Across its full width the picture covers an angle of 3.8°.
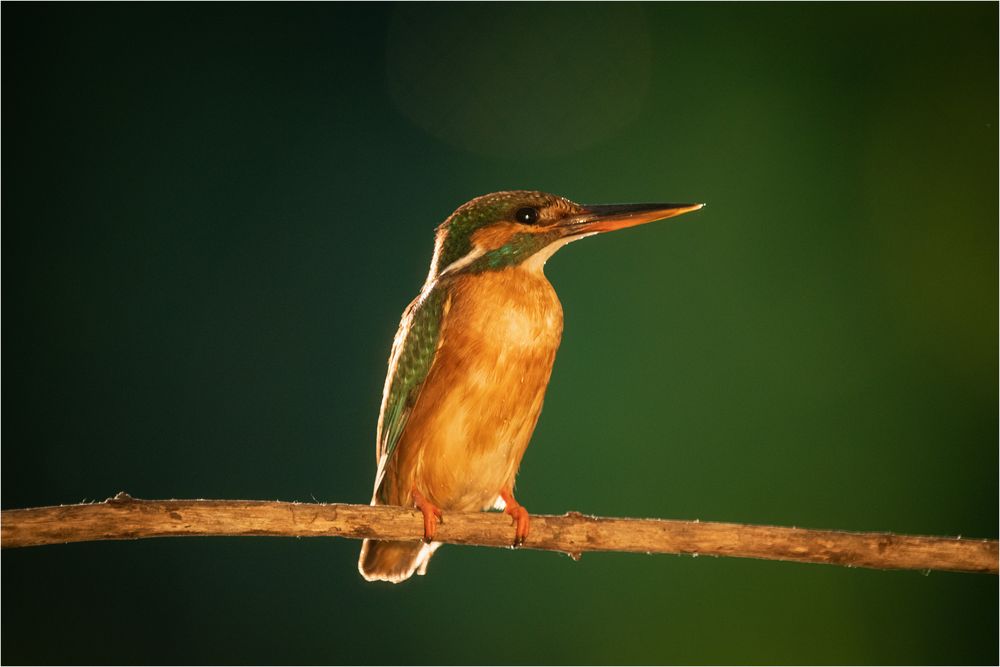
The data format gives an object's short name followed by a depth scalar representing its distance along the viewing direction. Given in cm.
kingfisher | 455
